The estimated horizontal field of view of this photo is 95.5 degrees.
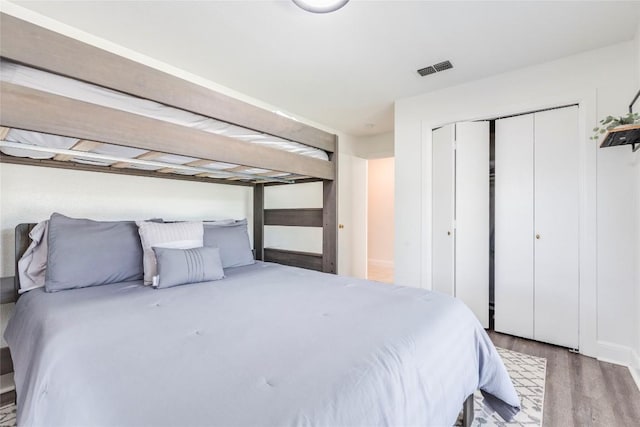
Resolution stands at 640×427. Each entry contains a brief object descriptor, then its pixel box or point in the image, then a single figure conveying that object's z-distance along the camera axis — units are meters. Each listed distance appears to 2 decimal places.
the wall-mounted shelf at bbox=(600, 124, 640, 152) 1.74
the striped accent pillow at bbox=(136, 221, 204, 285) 1.86
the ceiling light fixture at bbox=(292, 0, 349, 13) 1.68
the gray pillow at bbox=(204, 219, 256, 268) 2.35
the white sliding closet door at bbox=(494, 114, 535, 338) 2.54
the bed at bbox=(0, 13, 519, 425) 0.75
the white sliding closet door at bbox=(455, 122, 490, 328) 2.78
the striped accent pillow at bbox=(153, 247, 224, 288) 1.77
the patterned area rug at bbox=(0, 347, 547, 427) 1.53
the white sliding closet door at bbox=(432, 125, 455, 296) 2.92
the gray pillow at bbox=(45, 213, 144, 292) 1.66
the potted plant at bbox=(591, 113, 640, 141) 1.87
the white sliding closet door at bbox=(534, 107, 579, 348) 2.34
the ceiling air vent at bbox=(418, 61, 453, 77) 2.46
